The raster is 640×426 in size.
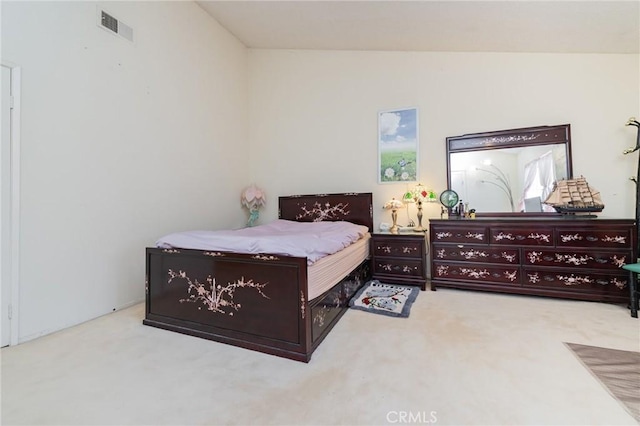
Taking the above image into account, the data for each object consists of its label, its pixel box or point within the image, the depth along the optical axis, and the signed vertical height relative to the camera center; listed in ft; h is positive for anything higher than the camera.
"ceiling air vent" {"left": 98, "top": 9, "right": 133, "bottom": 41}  8.20 +6.19
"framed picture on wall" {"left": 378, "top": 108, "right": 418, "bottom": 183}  12.32 +3.35
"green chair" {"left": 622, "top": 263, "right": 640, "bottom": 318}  7.55 -2.10
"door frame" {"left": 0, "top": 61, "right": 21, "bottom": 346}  6.40 +0.37
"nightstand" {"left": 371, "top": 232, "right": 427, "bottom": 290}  10.68 -1.69
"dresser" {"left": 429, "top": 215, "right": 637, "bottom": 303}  8.38 -1.35
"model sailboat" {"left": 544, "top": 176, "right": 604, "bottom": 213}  9.34 +0.65
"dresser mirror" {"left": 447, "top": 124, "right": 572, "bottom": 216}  10.36 +1.99
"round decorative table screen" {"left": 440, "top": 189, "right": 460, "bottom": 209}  11.37 +0.78
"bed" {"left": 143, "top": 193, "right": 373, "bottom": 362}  5.86 -2.04
